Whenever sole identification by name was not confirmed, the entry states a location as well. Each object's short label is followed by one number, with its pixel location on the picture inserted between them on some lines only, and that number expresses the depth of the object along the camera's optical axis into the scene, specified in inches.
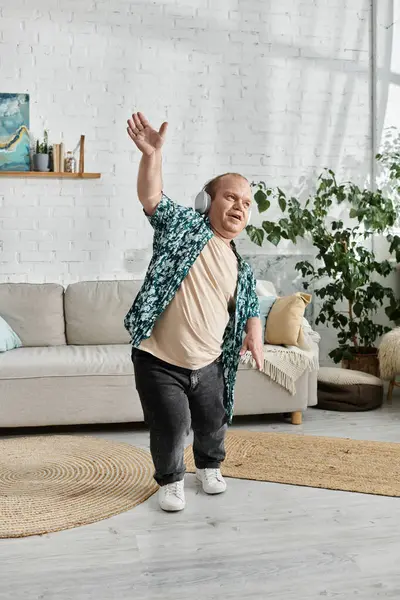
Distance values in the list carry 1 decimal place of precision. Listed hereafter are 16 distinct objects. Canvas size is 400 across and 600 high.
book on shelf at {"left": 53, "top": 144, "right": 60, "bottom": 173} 175.6
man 95.4
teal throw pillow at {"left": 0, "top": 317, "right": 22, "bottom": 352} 151.0
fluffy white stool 163.0
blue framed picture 174.4
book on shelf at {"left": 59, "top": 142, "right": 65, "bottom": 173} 175.9
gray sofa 139.9
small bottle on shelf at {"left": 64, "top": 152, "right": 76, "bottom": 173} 177.5
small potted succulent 174.6
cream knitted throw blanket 147.5
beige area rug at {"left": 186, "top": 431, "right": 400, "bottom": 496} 110.2
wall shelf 174.1
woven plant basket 183.2
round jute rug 95.6
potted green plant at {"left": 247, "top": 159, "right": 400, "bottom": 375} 179.0
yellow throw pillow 153.3
